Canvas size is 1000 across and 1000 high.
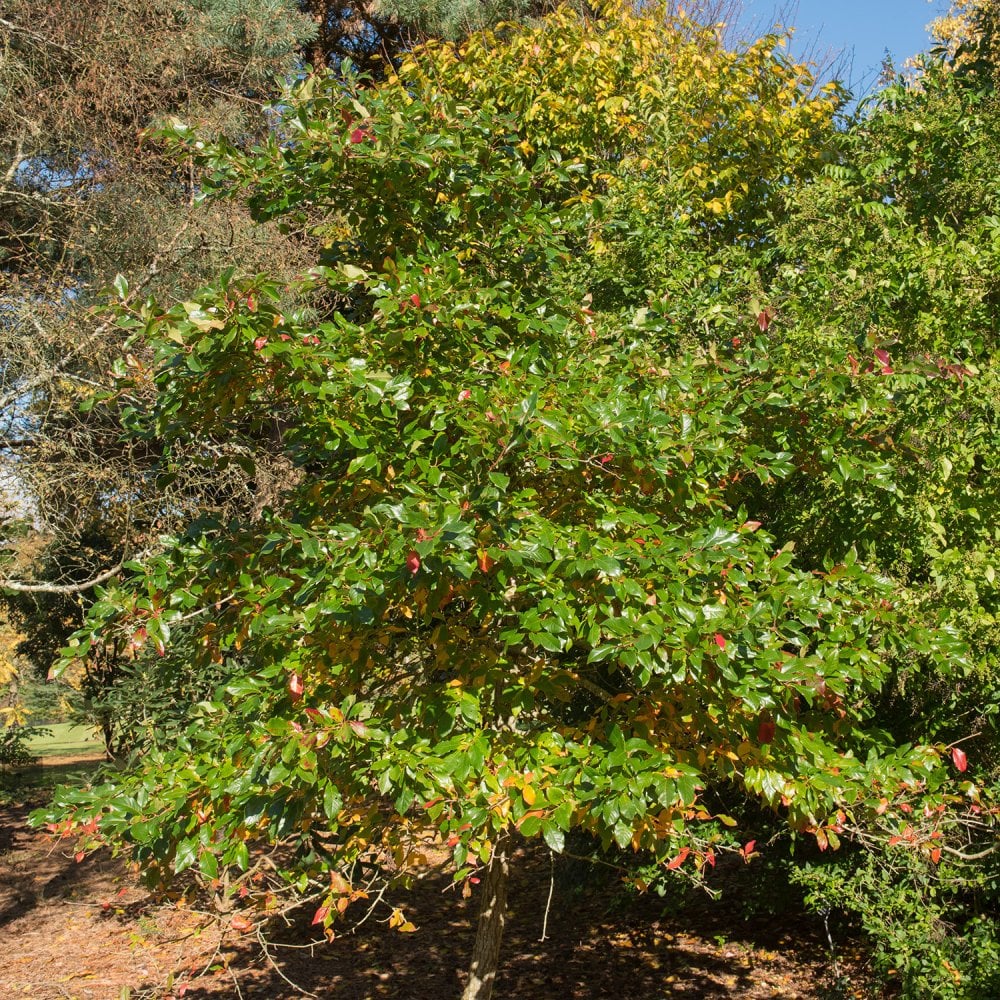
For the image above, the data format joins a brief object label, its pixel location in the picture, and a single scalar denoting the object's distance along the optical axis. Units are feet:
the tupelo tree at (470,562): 8.09
